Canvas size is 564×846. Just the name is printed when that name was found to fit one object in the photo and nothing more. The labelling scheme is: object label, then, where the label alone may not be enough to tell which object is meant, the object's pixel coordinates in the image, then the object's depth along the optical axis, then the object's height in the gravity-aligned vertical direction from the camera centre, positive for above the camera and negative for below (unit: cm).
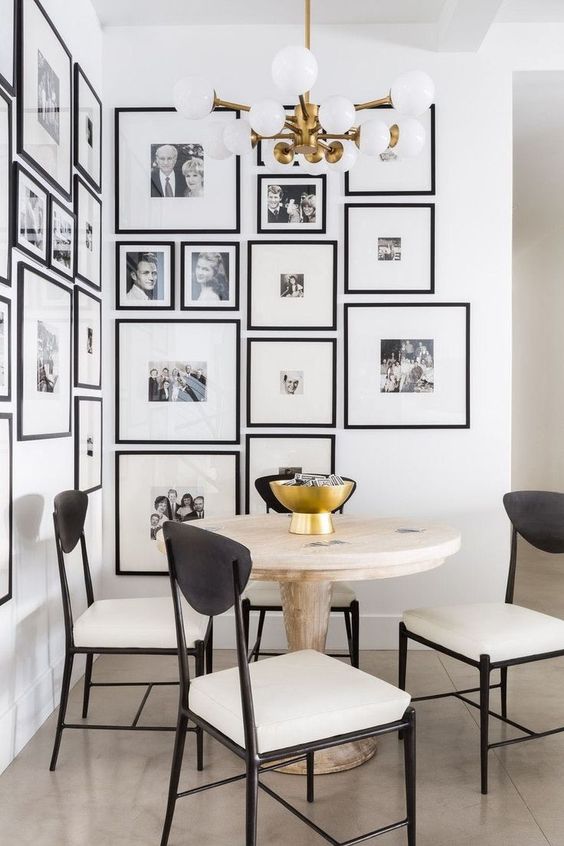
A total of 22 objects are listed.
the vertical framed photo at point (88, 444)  324 -20
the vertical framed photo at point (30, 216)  249 +67
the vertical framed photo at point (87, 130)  323 +127
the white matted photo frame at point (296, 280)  367 +63
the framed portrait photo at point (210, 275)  367 +65
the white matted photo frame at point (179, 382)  368 +10
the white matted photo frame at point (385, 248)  367 +79
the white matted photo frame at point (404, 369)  367 +18
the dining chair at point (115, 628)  241 -77
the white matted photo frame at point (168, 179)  367 +114
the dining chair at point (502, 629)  231 -75
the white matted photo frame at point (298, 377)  368 +14
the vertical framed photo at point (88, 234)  324 +79
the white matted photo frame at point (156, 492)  369 -46
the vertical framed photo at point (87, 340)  325 +29
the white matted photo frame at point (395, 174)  366 +117
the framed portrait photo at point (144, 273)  367 +65
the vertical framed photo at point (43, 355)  259 +18
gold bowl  240 -34
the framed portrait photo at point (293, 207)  367 +100
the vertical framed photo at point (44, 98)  255 +116
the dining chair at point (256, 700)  168 -74
